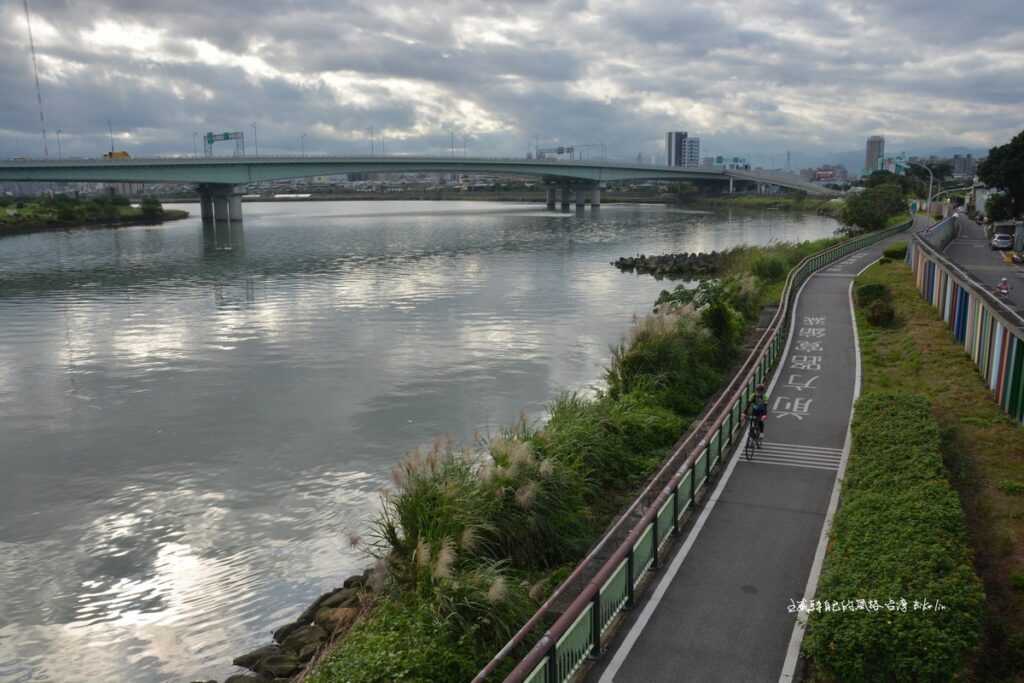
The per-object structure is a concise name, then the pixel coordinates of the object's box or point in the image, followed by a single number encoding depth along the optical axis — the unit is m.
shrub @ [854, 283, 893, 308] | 34.00
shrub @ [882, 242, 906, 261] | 48.19
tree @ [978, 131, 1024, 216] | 54.62
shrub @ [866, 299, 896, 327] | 30.20
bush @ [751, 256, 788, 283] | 44.64
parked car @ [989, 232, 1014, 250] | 51.07
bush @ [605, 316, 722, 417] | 21.30
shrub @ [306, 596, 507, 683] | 8.72
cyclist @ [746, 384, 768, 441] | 16.50
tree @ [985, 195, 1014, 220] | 62.46
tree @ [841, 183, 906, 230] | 74.12
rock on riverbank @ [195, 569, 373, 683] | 10.97
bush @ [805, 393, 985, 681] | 8.12
